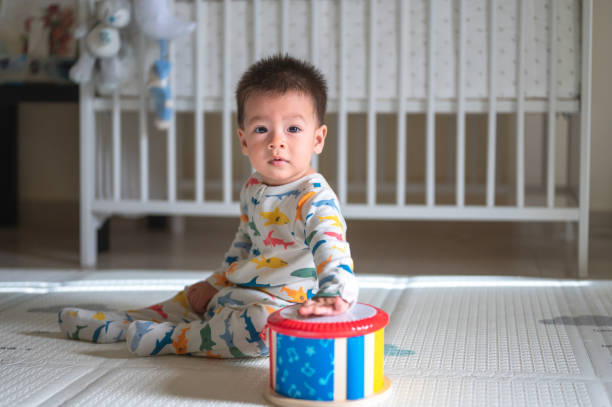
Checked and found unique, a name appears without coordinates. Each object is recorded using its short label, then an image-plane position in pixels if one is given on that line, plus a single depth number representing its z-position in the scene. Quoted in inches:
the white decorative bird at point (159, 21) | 68.1
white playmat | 34.0
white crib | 66.7
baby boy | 39.4
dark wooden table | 99.7
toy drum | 32.0
